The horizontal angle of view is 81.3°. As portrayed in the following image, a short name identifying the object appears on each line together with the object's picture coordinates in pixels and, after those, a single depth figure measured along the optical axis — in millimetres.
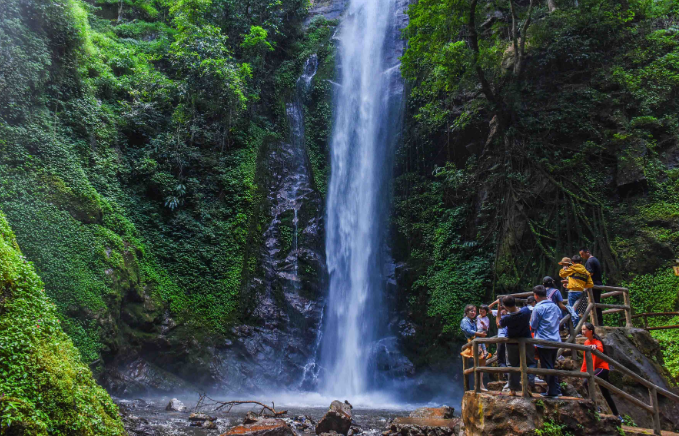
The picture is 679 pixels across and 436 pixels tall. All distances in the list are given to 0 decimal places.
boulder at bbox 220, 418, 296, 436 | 6613
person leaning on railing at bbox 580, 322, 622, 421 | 5688
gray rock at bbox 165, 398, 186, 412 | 9756
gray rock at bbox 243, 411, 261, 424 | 7520
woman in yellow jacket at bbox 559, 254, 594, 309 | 6805
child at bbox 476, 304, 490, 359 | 6992
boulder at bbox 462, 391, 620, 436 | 4480
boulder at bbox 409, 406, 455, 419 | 8321
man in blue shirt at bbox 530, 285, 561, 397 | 5098
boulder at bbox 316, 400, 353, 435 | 7984
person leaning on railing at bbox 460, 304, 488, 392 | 6662
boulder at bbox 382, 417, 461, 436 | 7402
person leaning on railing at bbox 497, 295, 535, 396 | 4855
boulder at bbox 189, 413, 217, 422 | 8531
